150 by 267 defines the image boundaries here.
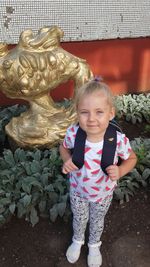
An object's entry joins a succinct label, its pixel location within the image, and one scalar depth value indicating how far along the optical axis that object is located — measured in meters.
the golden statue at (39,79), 3.08
